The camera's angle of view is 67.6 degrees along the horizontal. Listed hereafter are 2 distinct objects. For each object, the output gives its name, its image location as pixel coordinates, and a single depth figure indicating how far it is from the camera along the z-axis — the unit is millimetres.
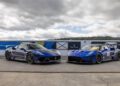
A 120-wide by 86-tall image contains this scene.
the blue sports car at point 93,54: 4984
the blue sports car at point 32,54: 4917
